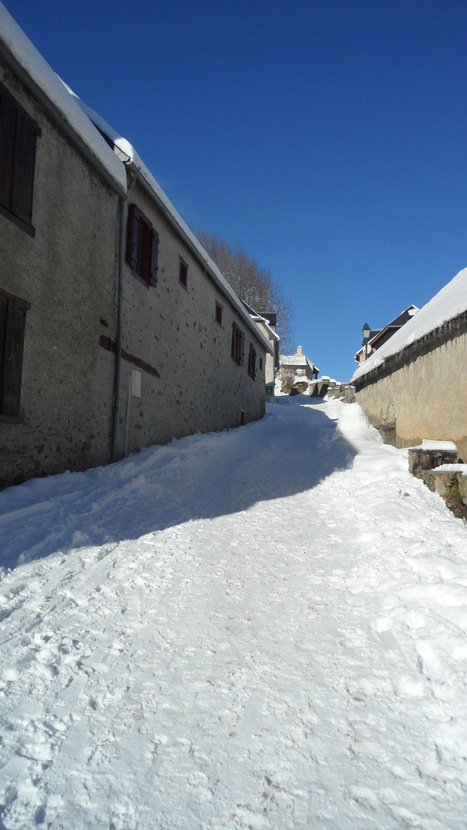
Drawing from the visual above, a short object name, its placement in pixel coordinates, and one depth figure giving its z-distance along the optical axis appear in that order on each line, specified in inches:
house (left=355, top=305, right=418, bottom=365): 1302.9
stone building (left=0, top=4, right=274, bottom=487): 235.3
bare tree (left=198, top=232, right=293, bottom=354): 1457.9
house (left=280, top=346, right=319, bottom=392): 1660.7
